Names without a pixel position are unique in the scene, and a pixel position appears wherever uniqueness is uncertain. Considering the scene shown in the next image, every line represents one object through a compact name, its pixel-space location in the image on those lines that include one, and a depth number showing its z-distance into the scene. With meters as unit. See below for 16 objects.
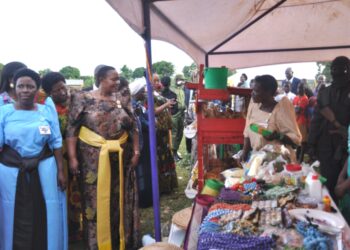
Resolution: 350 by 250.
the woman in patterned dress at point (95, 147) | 3.34
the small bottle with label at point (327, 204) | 1.99
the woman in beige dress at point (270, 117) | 3.04
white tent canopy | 3.60
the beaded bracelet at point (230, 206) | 1.99
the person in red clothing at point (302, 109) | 7.61
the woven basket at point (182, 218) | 3.00
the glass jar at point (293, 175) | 2.33
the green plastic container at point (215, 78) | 3.71
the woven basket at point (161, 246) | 2.30
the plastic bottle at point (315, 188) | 2.17
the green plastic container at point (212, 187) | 2.46
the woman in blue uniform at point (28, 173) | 2.90
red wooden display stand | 3.71
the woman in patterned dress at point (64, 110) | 3.70
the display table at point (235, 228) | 1.62
